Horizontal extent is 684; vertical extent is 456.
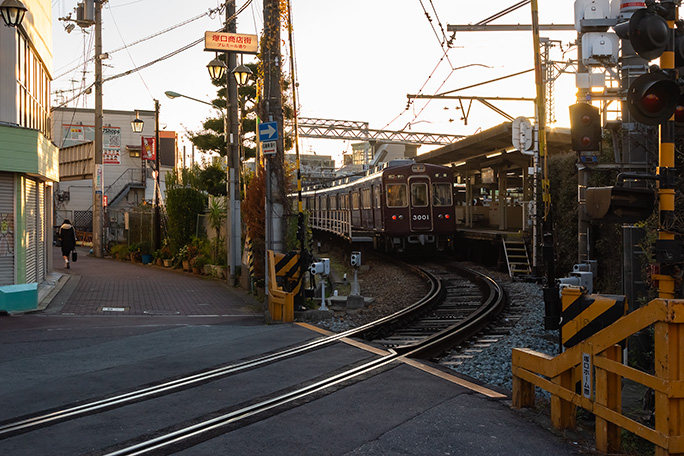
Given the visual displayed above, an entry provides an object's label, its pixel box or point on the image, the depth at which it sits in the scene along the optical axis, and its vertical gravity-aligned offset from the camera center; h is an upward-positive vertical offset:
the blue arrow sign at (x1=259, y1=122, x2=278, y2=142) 11.26 +1.66
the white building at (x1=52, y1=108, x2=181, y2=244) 41.72 +4.12
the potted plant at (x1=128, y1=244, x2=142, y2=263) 24.55 -0.97
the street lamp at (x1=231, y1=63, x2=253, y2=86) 14.73 +3.47
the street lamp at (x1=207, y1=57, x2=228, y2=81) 15.09 +3.68
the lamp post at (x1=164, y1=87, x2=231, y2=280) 16.31 -0.37
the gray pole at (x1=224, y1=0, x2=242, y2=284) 16.36 +1.15
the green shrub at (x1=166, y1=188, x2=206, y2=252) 21.27 +0.50
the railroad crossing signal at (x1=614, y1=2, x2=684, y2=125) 4.91 +1.07
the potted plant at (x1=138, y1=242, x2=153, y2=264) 24.05 -0.90
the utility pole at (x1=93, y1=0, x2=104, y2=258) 25.39 +3.99
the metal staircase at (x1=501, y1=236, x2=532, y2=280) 17.84 -0.90
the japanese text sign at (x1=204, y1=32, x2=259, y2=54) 14.83 +4.22
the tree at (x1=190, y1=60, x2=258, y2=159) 25.73 +4.02
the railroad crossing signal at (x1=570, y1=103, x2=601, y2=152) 10.23 +1.50
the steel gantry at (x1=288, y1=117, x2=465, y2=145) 52.97 +8.01
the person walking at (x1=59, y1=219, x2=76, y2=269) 20.86 -0.36
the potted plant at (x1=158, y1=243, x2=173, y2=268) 22.06 -0.98
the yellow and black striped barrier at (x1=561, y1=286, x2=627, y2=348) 4.79 -0.67
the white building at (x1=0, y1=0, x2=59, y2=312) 11.84 +1.31
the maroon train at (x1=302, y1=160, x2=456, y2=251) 21.88 +0.68
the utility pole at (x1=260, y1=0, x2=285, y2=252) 11.77 +2.05
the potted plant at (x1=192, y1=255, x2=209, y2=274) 19.55 -1.07
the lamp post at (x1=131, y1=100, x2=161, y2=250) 23.45 +0.89
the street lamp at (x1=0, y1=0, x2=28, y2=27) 10.45 +3.51
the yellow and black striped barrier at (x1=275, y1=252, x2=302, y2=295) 10.83 -0.76
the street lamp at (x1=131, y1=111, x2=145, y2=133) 25.55 +4.03
